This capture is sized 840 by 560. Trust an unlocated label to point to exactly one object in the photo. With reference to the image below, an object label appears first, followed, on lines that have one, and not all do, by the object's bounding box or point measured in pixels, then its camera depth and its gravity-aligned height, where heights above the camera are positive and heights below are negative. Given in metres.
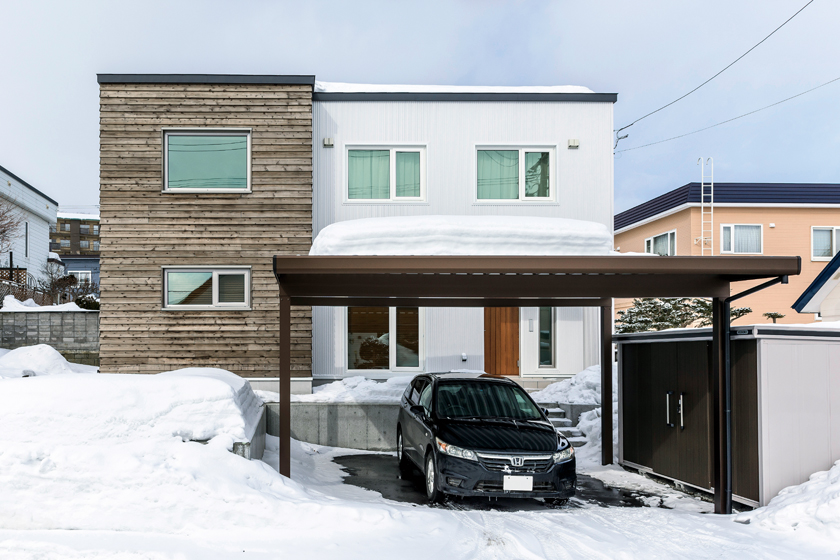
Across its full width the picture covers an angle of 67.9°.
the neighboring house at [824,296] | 11.11 -0.09
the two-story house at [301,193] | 12.77 +2.09
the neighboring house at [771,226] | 22.34 +2.35
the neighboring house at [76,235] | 59.44 +5.43
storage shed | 7.05 -1.36
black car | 6.92 -1.78
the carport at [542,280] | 6.70 +0.13
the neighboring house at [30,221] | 28.58 +3.56
